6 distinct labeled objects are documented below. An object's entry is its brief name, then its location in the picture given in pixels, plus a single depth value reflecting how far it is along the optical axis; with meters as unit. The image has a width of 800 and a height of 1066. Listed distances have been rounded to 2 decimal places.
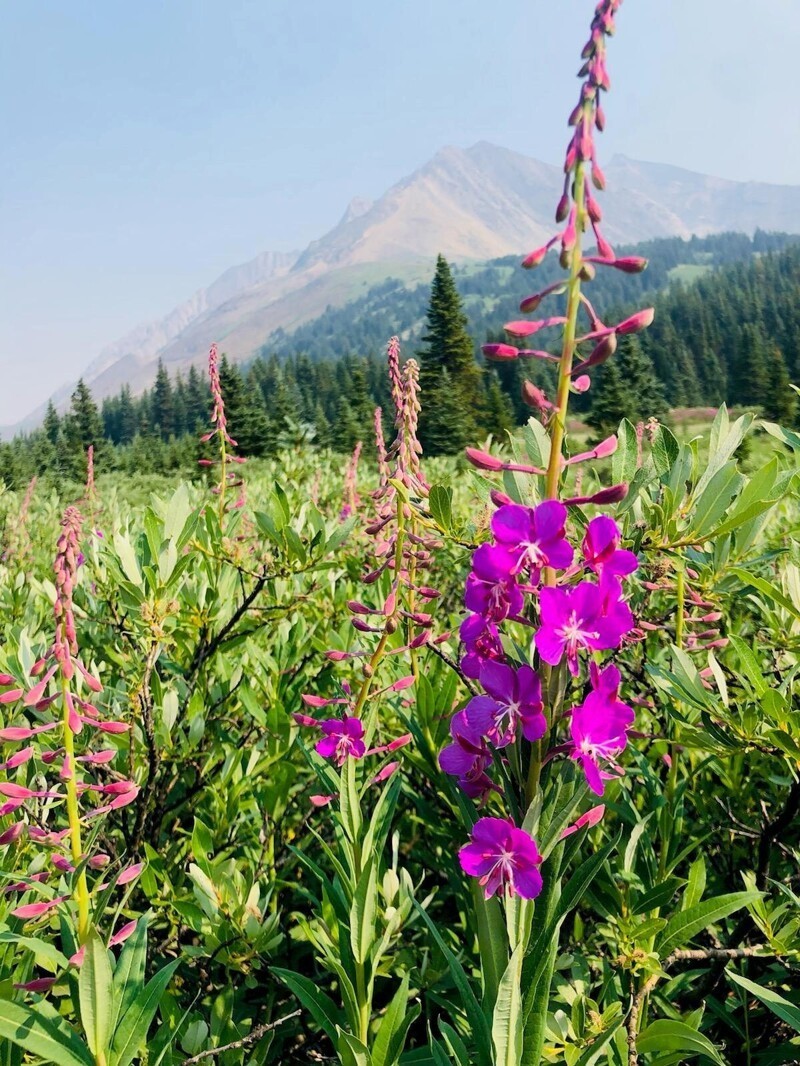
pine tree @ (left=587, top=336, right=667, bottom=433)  56.03
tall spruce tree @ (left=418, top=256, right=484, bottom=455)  42.59
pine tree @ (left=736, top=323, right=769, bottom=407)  81.31
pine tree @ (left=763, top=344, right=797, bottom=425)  60.57
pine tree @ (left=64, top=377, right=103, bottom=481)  63.12
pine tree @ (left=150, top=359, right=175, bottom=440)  112.31
